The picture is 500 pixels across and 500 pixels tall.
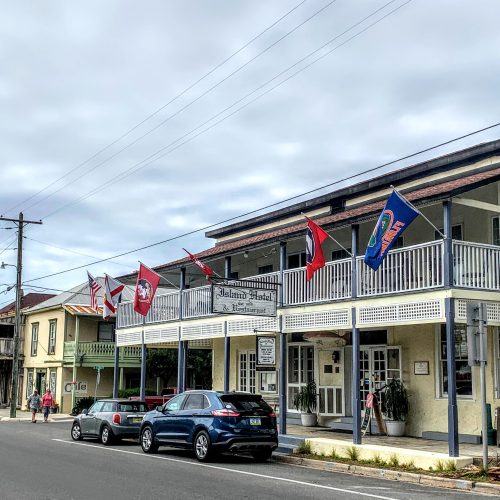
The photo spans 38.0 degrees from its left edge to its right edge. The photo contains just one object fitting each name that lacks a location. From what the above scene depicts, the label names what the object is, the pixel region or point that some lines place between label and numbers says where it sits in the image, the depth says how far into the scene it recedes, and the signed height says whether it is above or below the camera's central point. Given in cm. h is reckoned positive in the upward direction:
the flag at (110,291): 2730 +310
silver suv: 2028 -127
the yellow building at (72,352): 3997 +124
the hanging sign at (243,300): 1928 +201
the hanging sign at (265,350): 1878 +66
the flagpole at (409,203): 1479 +362
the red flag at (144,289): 2409 +285
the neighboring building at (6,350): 4603 +146
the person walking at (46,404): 3247 -133
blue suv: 1561 -107
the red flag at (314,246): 1780 +318
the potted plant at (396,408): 1920 -81
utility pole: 3525 +249
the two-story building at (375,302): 1592 +185
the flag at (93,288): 2947 +347
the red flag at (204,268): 2080 +303
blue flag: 1485 +311
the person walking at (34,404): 3200 -133
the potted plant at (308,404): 2286 -87
